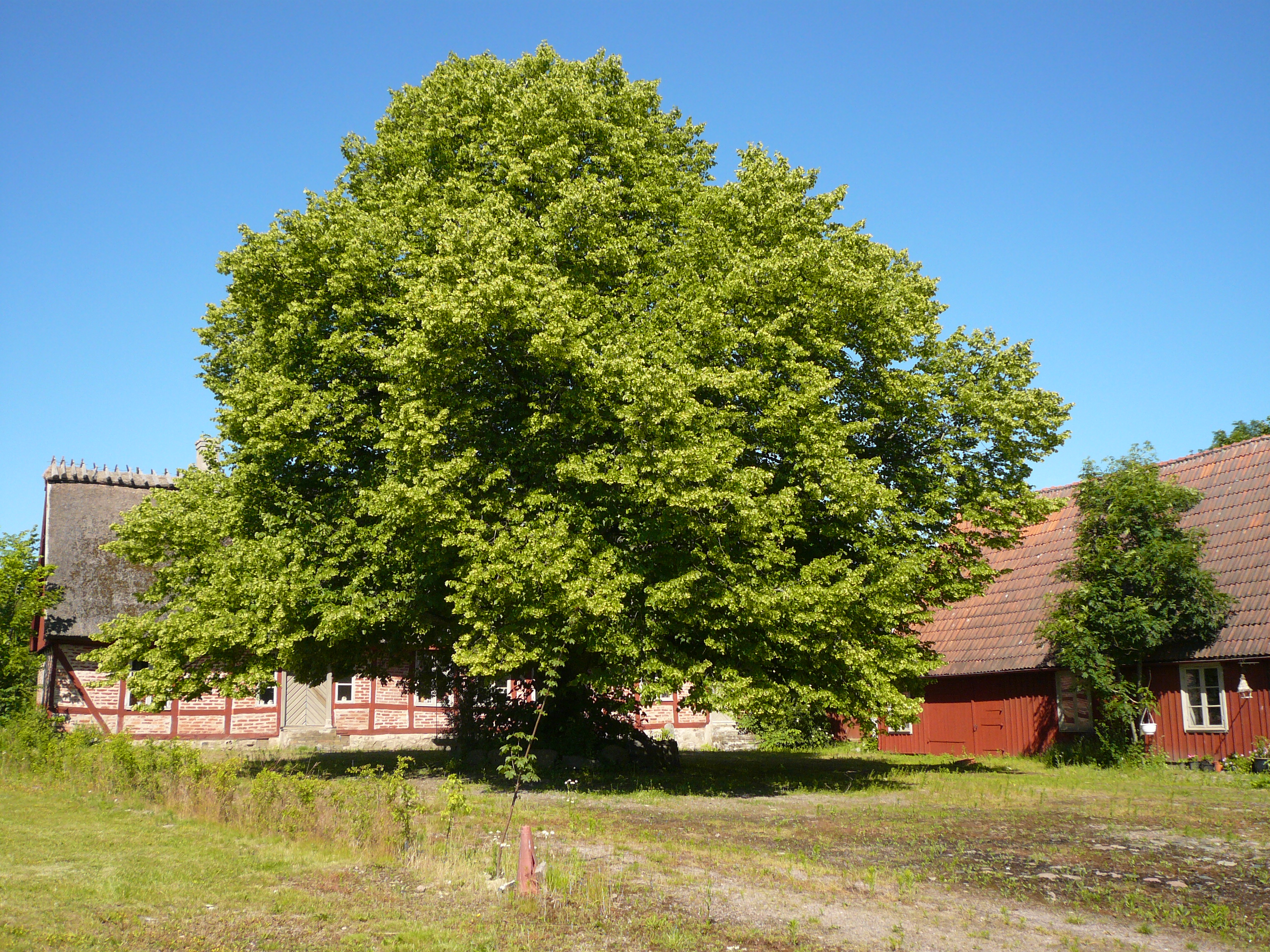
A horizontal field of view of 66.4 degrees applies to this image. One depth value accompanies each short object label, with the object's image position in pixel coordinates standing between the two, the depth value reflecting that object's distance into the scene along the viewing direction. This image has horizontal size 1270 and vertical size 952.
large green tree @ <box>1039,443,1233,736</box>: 20.16
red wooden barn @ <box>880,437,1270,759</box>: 19.56
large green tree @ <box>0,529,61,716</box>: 22.16
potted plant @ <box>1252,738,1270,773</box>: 18.27
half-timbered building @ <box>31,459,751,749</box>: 25.25
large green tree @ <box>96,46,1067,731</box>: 14.55
